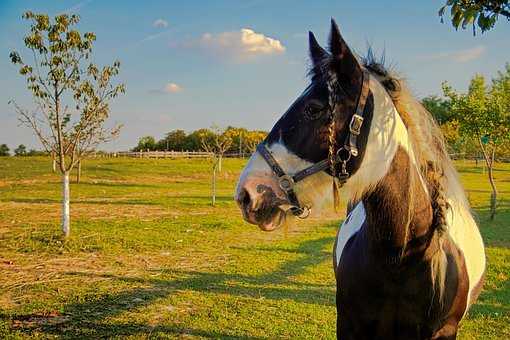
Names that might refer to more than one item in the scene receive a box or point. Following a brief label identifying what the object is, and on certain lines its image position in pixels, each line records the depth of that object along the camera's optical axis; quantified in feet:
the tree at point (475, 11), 7.31
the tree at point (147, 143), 238.68
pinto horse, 6.01
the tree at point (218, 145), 64.88
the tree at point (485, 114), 41.65
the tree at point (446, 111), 45.00
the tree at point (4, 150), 165.35
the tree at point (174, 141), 232.86
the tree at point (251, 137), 136.85
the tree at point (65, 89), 29.32
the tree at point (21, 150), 175.83
